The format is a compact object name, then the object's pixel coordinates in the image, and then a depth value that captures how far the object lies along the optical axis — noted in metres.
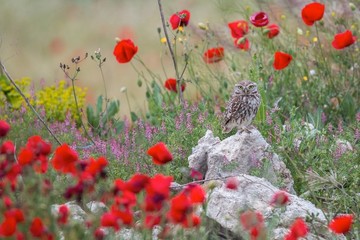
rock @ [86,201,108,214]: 7.62
